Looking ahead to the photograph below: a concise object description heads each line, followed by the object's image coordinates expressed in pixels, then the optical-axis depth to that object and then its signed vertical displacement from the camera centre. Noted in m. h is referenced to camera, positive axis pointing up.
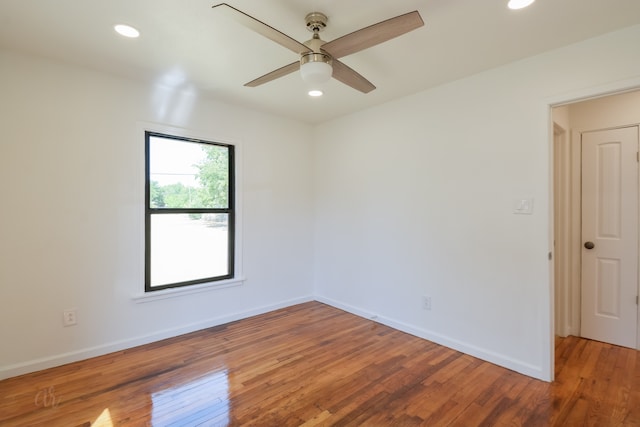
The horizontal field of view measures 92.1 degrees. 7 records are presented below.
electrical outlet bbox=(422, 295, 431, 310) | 3.13 -0.90
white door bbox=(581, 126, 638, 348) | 2.88 -0.20
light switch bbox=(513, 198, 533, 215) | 2.46 +0.07
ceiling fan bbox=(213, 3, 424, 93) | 1.50 +0.94
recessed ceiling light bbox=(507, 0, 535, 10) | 1.80 +1.25
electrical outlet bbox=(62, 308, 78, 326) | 2.62 -0.89
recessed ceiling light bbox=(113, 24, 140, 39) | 2.08 +1.26
